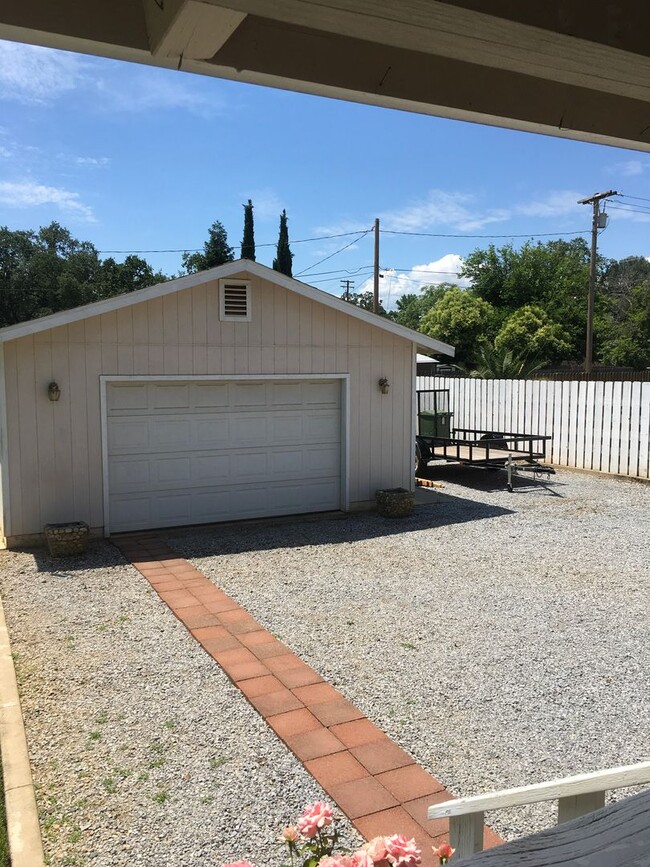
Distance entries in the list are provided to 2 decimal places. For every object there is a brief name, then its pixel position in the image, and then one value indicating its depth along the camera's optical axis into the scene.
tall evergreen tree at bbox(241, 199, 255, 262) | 36.50
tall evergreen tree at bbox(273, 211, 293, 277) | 36.84
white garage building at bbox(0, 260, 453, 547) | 8.34
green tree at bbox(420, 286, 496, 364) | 34.84
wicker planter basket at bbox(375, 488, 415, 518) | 10.20
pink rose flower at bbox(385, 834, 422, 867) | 1.63
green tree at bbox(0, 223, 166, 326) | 46.28
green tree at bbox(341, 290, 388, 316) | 74.50
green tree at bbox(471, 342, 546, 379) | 20.38
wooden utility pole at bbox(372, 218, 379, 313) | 28.59
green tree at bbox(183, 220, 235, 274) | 41.94
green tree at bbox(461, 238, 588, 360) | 41.34
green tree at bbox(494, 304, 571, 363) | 33.06
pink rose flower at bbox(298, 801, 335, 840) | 1.90
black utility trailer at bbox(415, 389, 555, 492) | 13.03
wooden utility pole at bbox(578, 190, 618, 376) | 26.02
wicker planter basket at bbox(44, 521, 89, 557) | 7.95
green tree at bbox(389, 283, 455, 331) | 63.78
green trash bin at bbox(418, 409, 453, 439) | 14.70
